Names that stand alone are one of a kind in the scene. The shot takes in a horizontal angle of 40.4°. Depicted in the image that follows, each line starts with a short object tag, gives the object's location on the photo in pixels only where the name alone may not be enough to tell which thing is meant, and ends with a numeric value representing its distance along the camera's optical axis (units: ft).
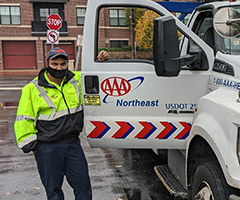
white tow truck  10.14
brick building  108.78
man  10.48
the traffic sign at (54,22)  41.55
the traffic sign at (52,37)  42.68
